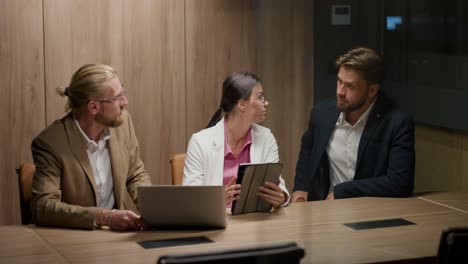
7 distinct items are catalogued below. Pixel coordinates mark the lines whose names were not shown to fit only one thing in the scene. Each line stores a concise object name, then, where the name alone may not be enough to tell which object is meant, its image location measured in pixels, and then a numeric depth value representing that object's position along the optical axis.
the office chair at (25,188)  4.36
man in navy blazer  4.81
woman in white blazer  4.68
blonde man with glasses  3.97
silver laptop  3.79
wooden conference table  3.52
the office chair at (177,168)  4.84
